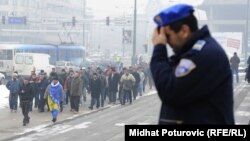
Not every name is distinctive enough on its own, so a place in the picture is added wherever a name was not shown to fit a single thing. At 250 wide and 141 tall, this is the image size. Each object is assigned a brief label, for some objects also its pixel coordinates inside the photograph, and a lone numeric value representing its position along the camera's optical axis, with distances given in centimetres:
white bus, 4277
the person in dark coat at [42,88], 2098
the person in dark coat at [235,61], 3078
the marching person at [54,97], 1788
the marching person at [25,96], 1697
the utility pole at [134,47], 3956
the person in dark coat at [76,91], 2100
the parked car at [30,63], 4009
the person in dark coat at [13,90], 2042
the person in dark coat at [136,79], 2643
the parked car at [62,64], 4592
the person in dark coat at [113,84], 2472
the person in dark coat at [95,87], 2275
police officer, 293
